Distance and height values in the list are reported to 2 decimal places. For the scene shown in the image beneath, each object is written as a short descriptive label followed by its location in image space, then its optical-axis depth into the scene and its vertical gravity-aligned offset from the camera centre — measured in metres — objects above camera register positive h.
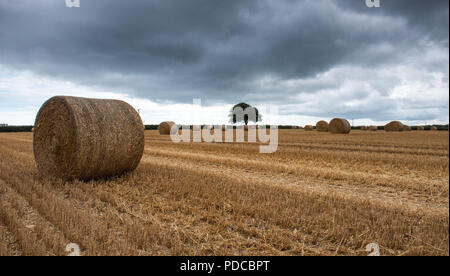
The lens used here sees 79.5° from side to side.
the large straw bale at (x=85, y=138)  6.47 -0.12
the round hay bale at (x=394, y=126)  36.69 +0.78
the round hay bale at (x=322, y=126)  34.47 +0.80
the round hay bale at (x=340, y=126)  28.45 +0.66
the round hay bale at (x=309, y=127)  43.78 +0.79
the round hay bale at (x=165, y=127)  30.17 +0.70
